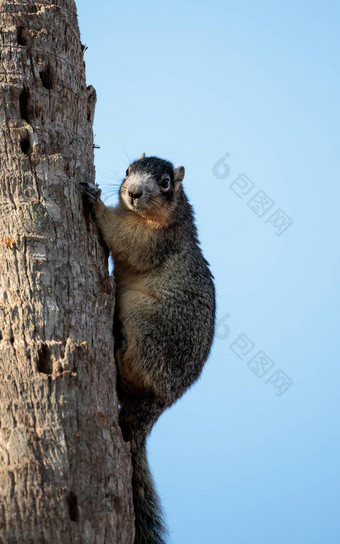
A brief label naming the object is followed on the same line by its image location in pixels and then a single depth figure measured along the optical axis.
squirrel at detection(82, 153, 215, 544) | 12.15
